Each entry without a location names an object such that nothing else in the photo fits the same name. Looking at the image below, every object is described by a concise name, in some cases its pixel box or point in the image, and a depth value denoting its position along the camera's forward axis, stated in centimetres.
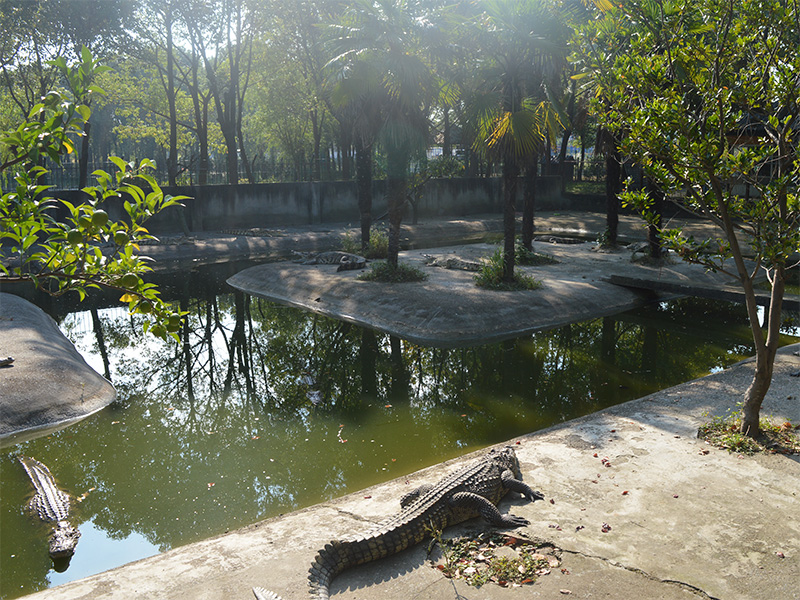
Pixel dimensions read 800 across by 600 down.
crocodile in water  677
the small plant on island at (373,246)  2216
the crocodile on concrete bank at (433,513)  533
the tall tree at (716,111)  659
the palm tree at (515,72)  1467
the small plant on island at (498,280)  1692
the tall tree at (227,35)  3075
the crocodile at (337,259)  2010
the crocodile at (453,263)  2019
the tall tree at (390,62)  1586
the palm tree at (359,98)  1617
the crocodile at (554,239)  2727
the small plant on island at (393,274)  1795
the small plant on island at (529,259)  2097
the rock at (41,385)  983
